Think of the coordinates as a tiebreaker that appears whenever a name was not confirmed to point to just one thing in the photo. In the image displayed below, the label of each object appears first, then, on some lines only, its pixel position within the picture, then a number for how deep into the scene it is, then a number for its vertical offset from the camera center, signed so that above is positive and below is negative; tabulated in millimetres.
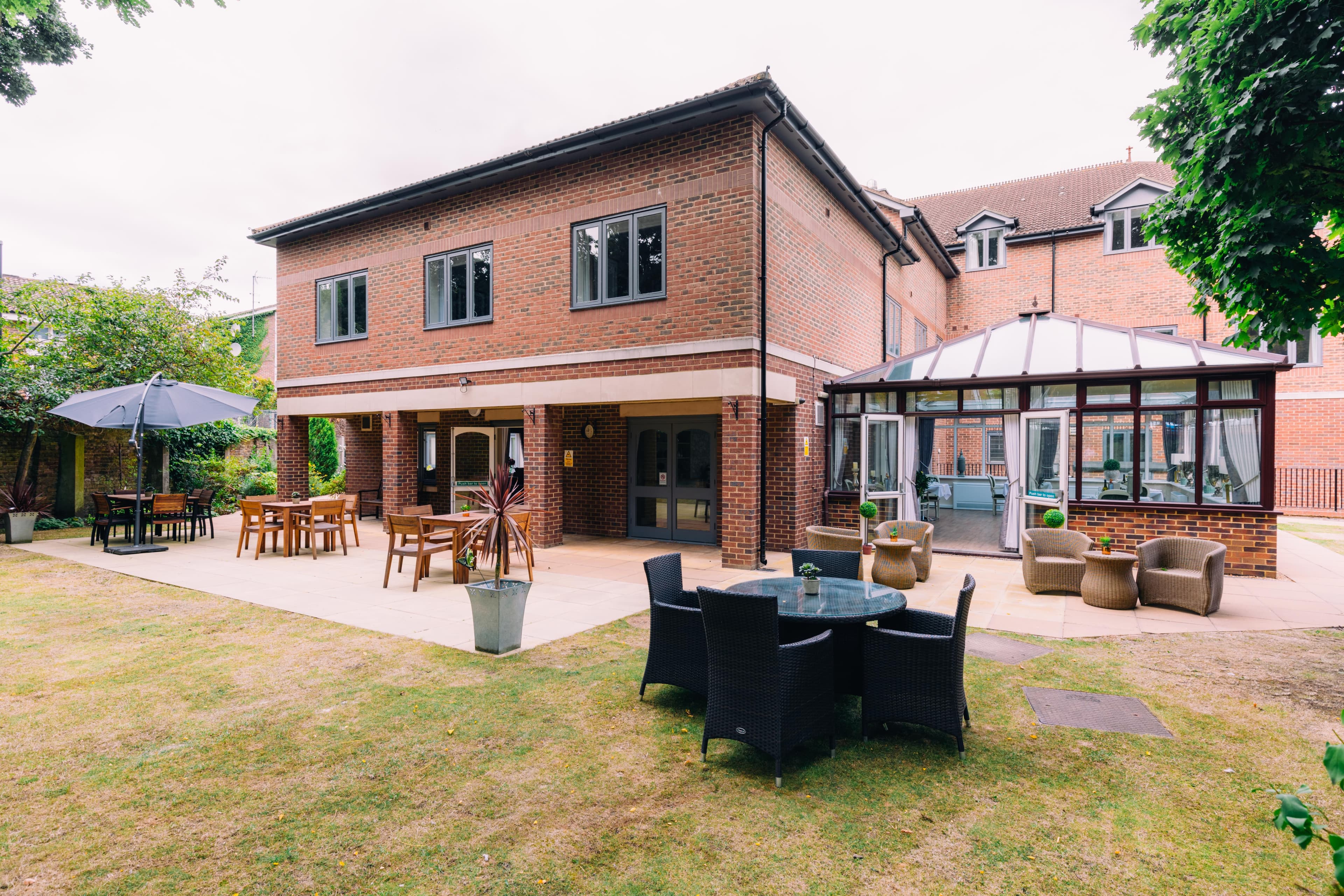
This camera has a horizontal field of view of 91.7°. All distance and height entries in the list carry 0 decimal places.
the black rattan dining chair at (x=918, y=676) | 3590 -1236
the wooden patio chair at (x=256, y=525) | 9984 -1115
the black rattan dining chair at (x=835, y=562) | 5070 -826
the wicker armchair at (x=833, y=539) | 7637 -979
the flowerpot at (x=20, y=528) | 11453 -1323
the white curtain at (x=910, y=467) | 10992 -172
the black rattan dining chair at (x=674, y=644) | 4086 -1198
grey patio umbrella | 10203 +750
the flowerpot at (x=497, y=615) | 5293 -1309
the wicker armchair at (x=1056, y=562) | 7520 -1221
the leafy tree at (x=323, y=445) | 18516 +283
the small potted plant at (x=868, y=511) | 8820 -738
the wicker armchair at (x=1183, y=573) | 6574 -1228
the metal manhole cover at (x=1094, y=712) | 4012 -1646
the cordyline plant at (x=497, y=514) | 6121 -564
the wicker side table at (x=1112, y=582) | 6945 -1337
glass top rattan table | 3850 -930
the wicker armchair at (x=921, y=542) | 8297 -1103
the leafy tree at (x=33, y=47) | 9961 +6427
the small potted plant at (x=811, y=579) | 4320 -829
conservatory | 8625 +474
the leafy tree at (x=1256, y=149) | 4383 +2240
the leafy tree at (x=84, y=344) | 12891 +2359
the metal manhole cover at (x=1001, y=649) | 5346 -1635
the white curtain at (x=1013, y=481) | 10195 -367
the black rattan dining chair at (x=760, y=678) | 3311 -1163
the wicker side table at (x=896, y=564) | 7777 -1288
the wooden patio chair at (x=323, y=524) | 10023 -1035
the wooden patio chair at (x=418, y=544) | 7836 -1093
